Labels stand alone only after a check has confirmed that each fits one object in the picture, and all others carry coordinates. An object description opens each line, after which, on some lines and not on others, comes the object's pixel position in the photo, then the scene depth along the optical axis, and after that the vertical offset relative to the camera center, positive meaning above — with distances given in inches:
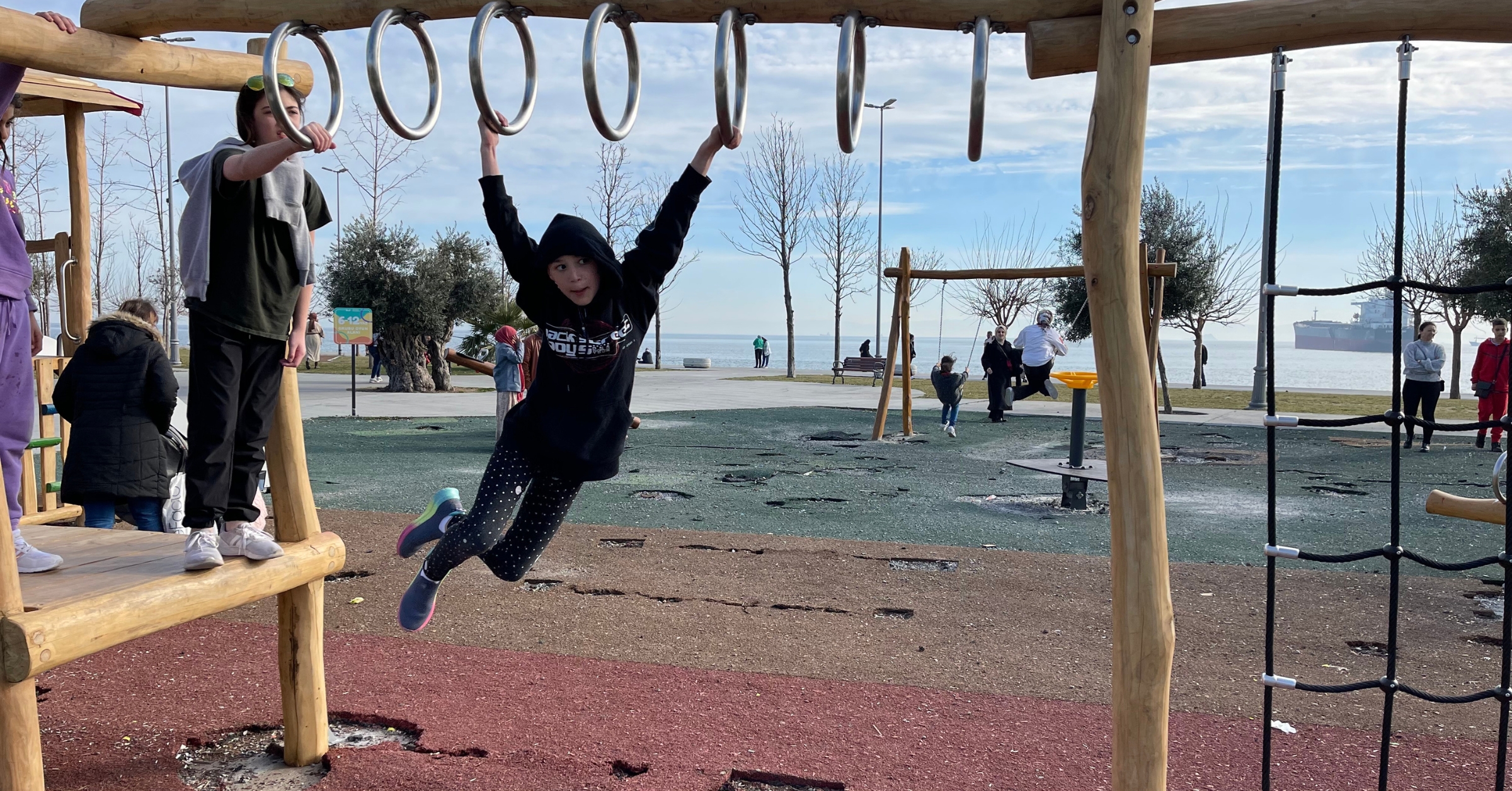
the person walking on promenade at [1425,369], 494.0 -7.2
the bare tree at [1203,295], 1261.1 +69.1
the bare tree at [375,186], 1003.3 +152.6
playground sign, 579.5 +10.1
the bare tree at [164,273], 1140.5 +86.1
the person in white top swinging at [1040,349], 631.8 +0.7
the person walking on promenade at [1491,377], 466.3 -10.3
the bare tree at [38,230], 824.3 +102.8
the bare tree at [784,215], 834.2 +117.3
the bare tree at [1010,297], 1325.0 +68.0
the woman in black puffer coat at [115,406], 192.1 -12.2
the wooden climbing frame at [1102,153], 94.9 +18.0
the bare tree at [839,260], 1302.9 +115.3
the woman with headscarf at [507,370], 432.1 -10.7
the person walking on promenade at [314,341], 863.9 +1.0
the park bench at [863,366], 1128.8 -19.1
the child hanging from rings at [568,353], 118.3 -0.9
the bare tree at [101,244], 1046.4 +114.2
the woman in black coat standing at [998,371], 655.1 -13.6
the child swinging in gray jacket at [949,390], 558.9 -22.3
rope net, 102.8 -20.6
